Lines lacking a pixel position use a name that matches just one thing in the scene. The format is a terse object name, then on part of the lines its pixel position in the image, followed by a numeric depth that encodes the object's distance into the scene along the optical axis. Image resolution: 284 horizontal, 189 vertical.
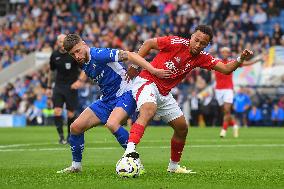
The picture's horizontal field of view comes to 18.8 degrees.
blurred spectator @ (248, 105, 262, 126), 34.81
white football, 11.28
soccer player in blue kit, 12.00
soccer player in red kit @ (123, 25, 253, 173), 12.10
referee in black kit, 20.45
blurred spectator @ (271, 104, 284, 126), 34.31
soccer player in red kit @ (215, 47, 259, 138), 24.78
